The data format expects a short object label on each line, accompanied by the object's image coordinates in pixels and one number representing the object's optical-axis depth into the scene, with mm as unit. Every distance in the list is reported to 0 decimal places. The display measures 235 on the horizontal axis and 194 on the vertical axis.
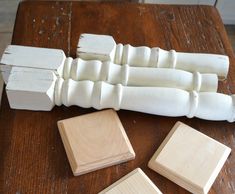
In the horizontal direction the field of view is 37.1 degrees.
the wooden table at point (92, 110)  523
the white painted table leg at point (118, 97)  578
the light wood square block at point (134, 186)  497
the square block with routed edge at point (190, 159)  514
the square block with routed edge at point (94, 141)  526
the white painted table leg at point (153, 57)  644
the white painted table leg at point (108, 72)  606
